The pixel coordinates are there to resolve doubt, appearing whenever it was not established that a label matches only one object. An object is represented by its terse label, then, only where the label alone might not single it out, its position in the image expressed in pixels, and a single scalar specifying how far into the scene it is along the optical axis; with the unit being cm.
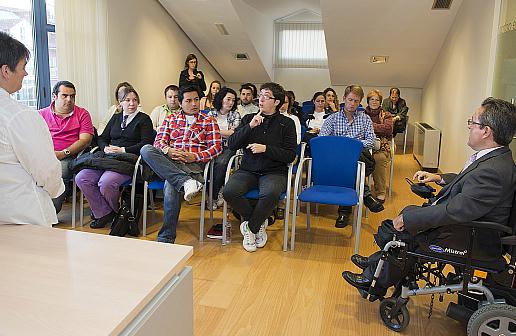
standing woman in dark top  648
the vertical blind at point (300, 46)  913
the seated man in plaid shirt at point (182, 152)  336
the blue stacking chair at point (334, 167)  343
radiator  640
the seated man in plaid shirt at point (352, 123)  409
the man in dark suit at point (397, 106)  739
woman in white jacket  152
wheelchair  195
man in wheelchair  197
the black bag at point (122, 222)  354
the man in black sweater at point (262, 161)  327
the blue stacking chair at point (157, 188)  349
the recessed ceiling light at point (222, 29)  713
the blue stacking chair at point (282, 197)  327
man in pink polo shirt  382
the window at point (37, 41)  449
